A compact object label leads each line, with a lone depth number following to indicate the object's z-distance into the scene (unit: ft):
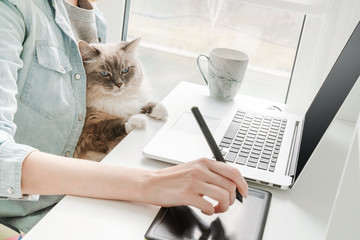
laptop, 2.63
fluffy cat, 3.31
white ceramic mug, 3.49
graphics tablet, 1.96
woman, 2.11
